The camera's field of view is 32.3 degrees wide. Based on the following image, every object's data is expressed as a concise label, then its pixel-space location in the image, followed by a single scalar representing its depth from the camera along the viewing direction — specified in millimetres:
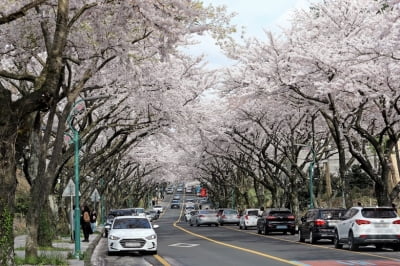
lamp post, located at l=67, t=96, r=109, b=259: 20972
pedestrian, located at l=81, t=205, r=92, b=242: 32306
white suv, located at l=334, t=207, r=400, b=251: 23219
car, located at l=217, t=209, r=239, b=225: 62062
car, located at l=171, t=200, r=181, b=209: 139250
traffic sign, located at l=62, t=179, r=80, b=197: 24148
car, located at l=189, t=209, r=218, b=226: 59844
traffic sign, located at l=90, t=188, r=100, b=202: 41853
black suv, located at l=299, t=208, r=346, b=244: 28438
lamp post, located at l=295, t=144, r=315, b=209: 41519
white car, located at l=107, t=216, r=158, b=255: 24391
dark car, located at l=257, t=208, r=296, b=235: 38125
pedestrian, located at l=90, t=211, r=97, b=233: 37872
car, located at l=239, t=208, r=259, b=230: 49000
